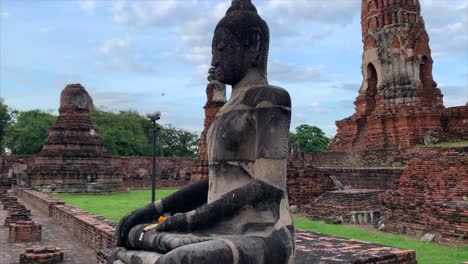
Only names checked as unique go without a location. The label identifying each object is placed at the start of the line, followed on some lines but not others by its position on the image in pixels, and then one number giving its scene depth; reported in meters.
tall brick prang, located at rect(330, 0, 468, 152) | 19.08
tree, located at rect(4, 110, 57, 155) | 36.22
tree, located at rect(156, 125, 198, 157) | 49.66
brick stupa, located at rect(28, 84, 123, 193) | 21.19
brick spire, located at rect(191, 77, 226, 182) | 18.34
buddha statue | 2.95
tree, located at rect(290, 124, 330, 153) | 44.38
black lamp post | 10.10
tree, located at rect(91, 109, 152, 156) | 39.78
